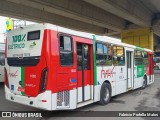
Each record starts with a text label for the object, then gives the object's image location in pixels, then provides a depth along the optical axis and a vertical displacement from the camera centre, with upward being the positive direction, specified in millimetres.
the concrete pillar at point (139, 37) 24125 +3060
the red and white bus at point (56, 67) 6164 -150
